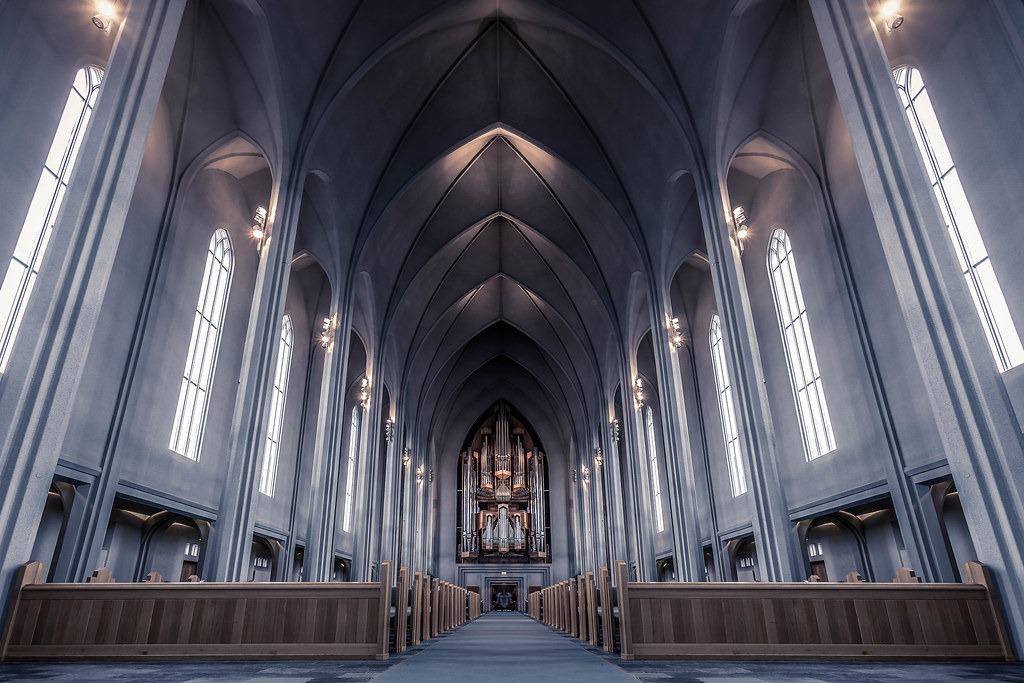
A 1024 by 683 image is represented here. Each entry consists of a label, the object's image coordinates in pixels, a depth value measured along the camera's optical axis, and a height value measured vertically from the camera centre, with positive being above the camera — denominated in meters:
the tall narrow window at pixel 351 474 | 23.61 +4.71
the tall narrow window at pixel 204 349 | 13.07 +5.47
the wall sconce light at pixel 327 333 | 14.77 +6.26
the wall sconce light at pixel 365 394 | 18.16 +5.96
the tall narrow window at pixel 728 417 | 16.84 +4.67
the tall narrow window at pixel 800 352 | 12.93 +5.07
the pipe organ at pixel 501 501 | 34.00 +5.25
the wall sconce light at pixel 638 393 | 19.00 +6.04
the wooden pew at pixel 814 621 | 5.67 -0.28
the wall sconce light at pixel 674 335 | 14.66 +5.95
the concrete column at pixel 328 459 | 14.22 +3.40
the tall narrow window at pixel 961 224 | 8.05 +4.91
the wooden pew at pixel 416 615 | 8.97 -0.20
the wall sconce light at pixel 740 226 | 10.97 +6.31
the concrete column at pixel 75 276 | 5.63 +3.20
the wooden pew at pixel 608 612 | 7.53 -0.19
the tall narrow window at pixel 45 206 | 8.02 +5.46
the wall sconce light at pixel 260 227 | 11.05 +6.56
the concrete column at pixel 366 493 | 19.25 +3.51
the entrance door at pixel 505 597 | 34.38 +0.10
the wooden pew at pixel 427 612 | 10.01 -0.18
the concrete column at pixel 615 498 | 23.25 +3.57
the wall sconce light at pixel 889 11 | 7.04 +6.34
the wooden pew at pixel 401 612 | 7.60 -0.13
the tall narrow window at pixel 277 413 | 17.28 +5.29
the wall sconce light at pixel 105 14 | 7.06 +6.66
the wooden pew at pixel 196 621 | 5.80 -0.14
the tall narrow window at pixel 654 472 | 23.30 +4.46
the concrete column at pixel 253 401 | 9.54 +3.25
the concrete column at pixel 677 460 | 14.27 +3.08
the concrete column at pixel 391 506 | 24.16 +3.68
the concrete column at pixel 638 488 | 18.58 +3.15
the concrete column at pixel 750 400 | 9.22 +3.03
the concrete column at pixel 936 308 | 5.48 +2.67
